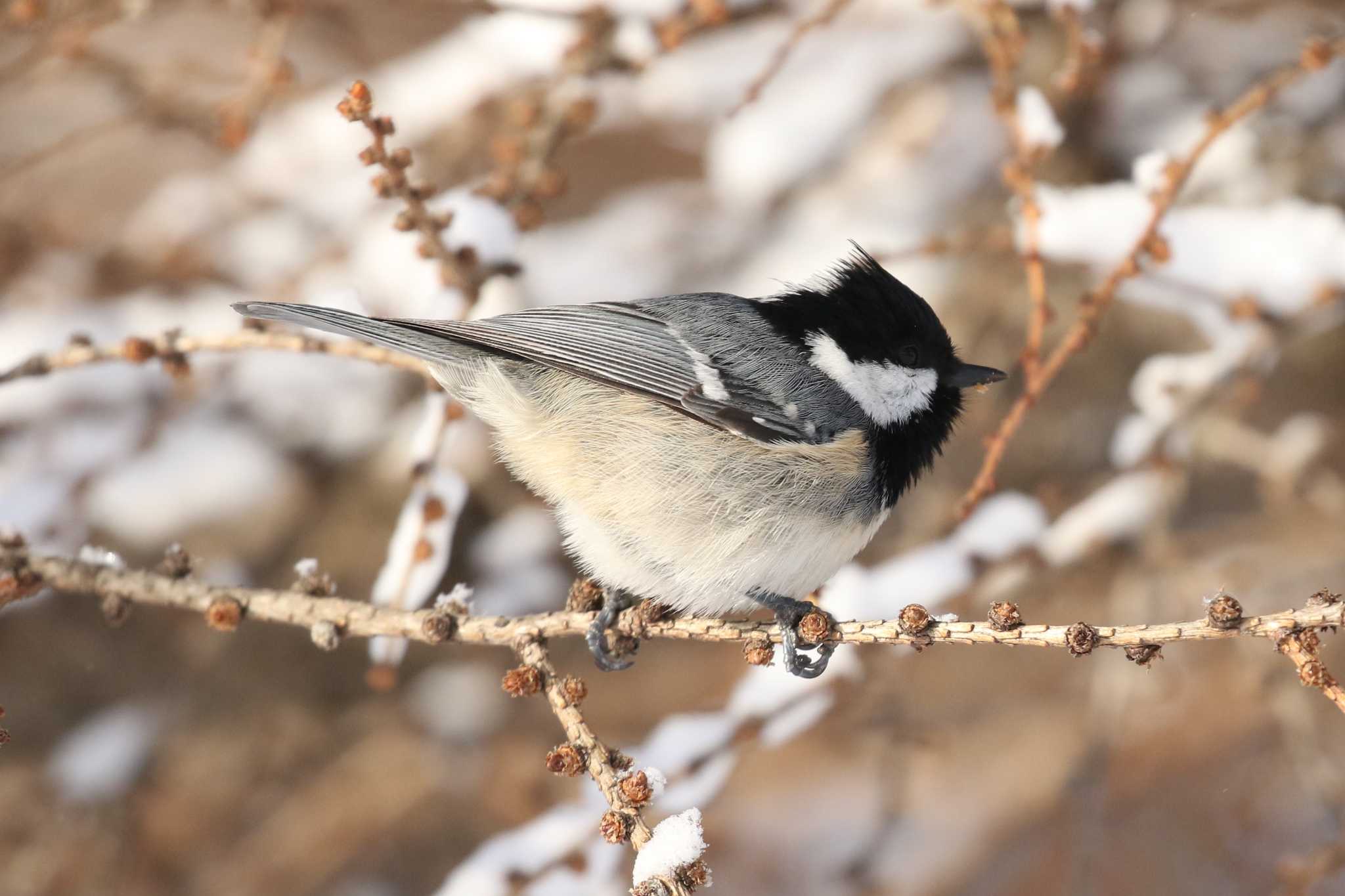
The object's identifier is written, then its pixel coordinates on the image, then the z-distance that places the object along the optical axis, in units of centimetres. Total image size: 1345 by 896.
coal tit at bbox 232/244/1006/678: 297
